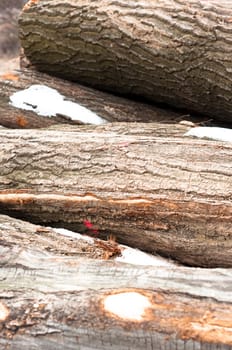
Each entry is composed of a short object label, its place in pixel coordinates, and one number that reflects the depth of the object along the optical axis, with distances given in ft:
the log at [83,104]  32.22
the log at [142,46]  28.60
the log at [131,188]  21.75
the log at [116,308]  15.23
